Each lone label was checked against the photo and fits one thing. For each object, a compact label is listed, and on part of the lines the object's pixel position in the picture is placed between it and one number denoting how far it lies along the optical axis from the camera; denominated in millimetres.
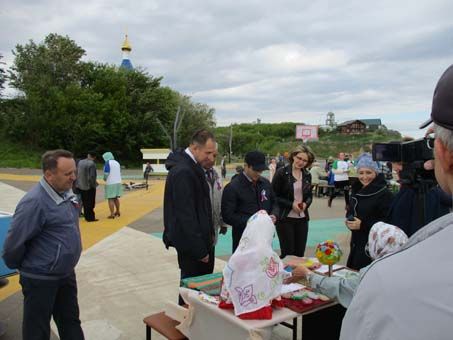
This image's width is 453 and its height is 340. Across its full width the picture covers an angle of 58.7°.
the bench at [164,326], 2941
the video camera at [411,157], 2650
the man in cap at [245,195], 4492
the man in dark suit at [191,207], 3434
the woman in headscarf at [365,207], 4098
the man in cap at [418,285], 680
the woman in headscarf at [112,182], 10250
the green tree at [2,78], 38938
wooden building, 89500
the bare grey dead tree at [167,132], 44700
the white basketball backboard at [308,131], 34188
